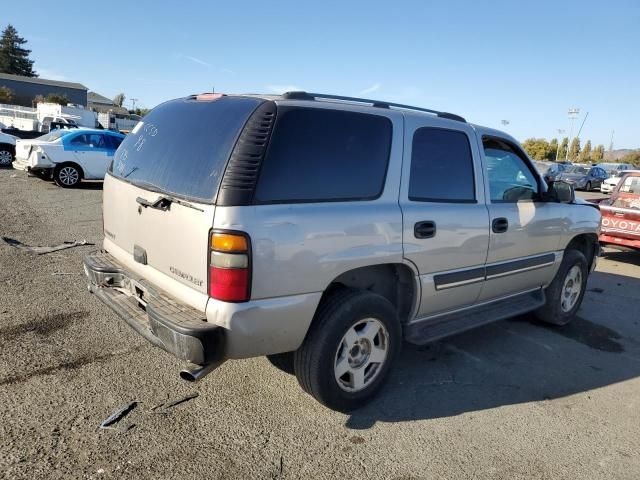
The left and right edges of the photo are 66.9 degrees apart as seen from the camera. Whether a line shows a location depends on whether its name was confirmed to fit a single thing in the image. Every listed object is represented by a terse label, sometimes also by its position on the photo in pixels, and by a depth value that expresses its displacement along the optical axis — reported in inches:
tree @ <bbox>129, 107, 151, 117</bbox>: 3745.3
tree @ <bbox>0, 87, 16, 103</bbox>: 2457.9
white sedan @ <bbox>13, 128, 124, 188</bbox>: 498.3
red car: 322.7
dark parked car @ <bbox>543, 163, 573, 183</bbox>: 1063.7
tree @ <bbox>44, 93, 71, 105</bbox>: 2564.0
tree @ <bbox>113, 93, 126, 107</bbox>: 4024.1
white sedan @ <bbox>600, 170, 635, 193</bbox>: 914.1
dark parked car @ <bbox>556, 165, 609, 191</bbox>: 1041.5
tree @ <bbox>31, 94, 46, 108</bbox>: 2628.9
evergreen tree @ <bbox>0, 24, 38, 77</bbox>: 3248.0
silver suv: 103.4
